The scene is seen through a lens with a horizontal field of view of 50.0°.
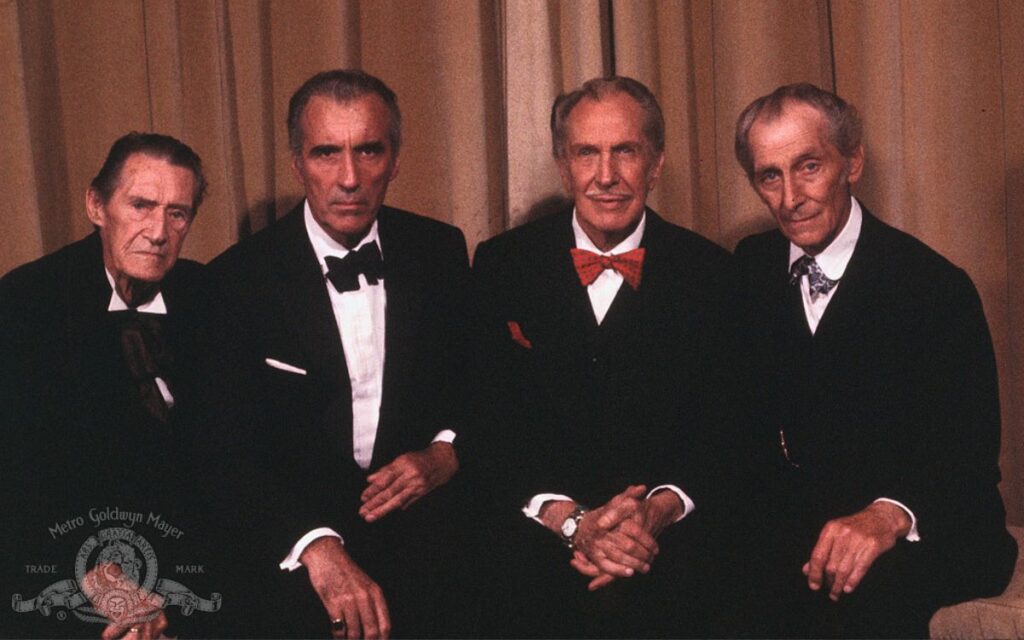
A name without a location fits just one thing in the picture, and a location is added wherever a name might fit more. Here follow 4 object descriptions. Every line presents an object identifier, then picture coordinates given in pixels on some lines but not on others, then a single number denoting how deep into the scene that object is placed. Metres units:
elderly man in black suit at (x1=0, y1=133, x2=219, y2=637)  2.32
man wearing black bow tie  2.39
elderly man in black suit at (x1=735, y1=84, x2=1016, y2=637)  2.18
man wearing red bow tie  2.35
